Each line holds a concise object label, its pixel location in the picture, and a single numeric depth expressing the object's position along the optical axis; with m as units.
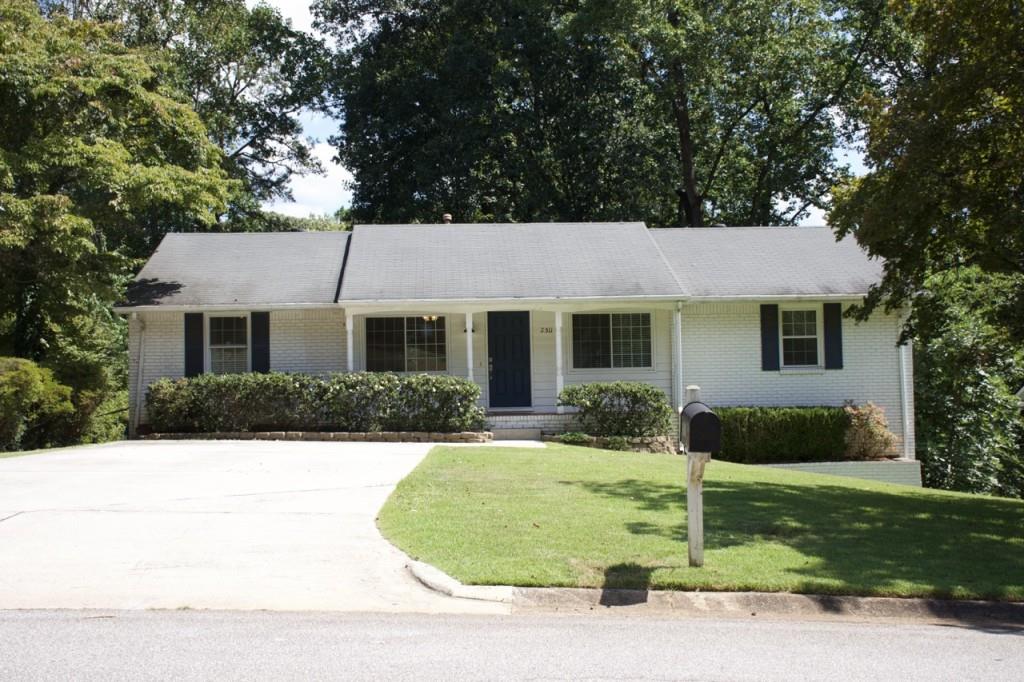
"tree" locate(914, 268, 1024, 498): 20.23
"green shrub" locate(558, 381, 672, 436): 18.11
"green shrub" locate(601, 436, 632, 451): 17.78
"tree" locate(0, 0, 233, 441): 17.44
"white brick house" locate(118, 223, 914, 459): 19.78
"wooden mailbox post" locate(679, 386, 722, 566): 6.82
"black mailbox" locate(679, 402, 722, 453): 6.81
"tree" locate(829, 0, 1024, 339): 10.27
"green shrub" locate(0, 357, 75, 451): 16.34
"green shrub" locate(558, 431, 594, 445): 17.92
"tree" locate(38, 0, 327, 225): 32.34
